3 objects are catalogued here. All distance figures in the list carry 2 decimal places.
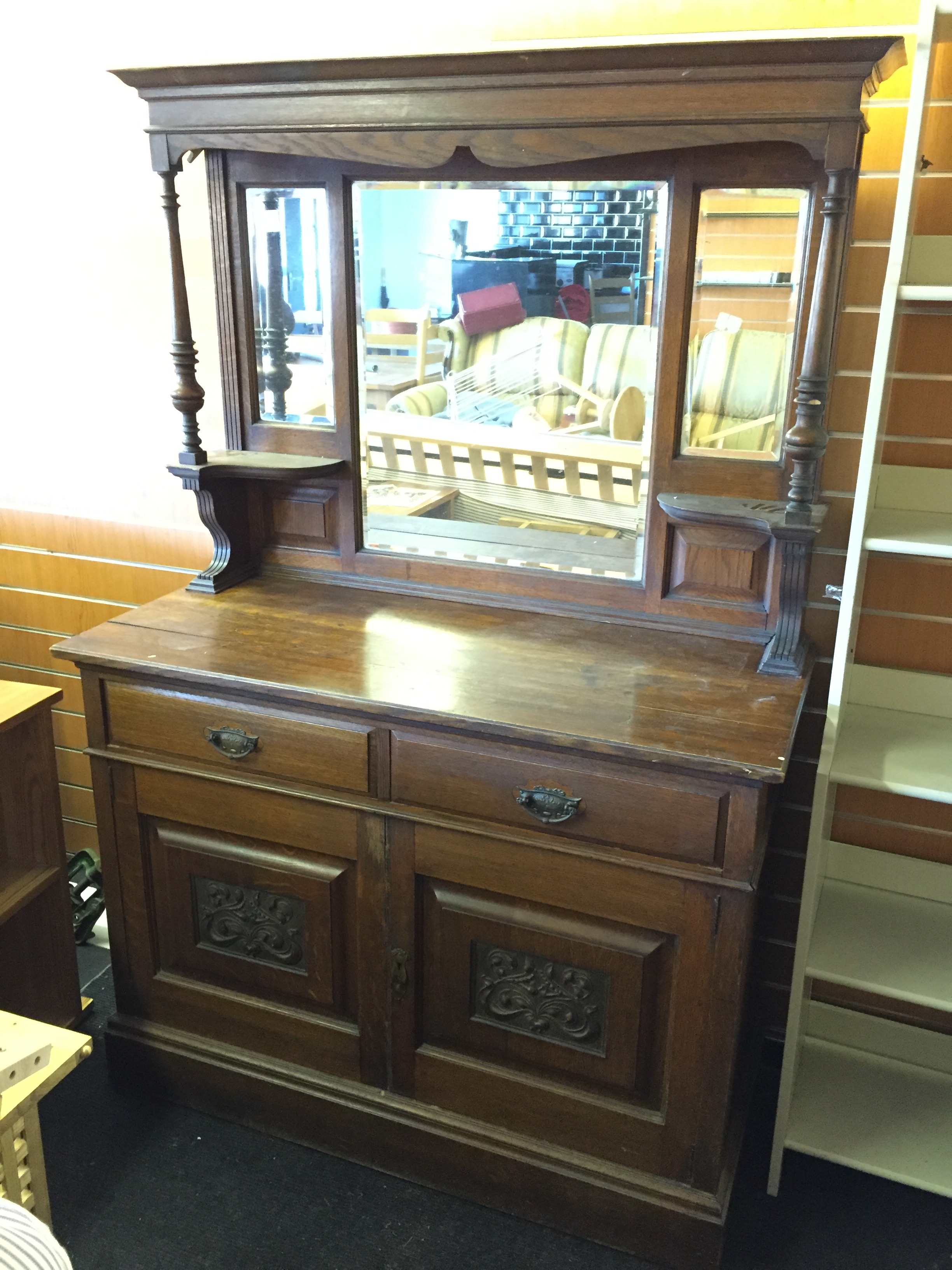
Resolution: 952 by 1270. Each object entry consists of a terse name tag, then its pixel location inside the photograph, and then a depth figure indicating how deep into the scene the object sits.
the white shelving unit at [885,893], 1.58
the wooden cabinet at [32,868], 2.13
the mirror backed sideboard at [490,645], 1.62
